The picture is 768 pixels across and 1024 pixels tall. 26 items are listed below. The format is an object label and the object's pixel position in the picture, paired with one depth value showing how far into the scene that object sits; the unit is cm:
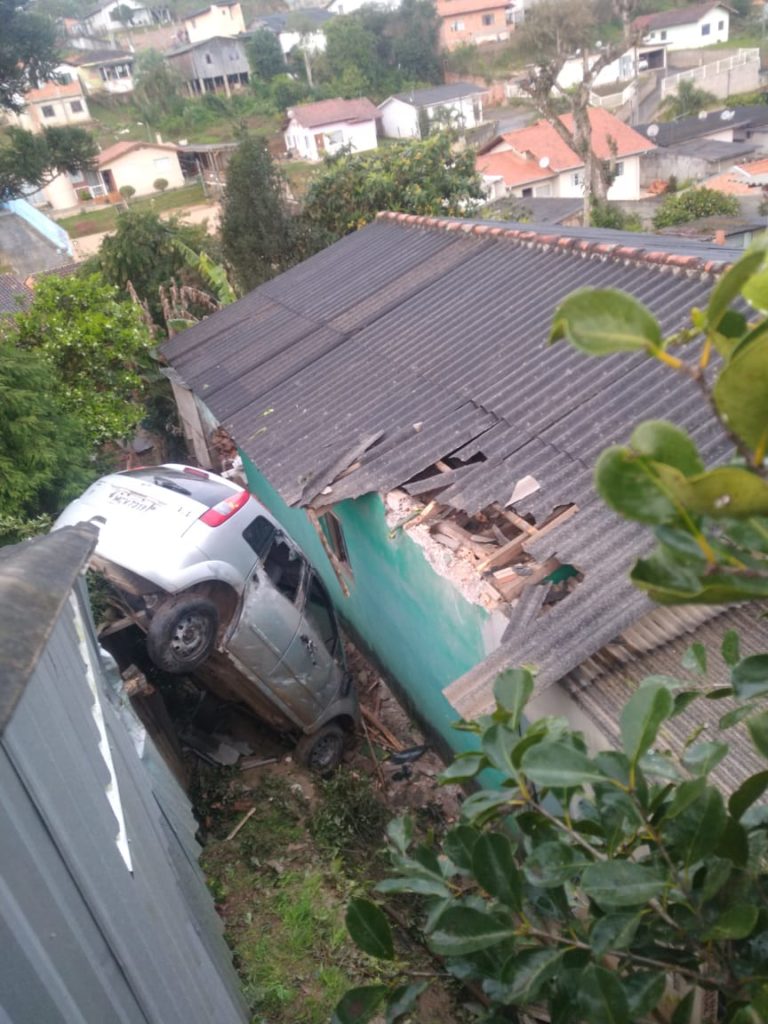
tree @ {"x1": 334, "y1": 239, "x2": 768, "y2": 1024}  96
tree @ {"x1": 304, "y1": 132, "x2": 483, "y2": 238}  1552
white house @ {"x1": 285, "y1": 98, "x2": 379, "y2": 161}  4756
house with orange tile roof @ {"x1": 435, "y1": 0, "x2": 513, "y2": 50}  6219
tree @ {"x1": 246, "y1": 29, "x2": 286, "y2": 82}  5775
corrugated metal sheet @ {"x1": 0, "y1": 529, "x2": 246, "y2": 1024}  171
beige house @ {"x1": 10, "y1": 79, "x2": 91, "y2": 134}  4981
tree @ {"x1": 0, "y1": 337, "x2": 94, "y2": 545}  781
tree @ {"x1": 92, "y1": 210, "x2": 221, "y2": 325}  1506
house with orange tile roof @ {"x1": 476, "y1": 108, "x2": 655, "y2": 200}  3653
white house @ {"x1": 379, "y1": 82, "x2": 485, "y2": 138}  4891
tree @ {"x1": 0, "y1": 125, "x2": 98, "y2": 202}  1542
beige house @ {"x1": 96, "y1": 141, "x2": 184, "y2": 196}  4353
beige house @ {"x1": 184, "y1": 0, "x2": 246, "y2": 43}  7000
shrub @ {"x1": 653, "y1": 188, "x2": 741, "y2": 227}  2855
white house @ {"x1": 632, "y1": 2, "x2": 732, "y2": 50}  5597
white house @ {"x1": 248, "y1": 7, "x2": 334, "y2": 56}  6222
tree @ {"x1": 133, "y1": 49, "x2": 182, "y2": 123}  5488
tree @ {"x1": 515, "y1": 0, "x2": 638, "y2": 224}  2550
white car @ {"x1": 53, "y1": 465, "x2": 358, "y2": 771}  602
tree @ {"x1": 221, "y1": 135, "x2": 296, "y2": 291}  1534
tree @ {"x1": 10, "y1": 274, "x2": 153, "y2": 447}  1015
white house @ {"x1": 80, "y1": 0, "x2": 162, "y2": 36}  8312
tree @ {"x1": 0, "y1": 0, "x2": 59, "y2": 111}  1438
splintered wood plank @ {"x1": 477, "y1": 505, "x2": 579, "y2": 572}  466
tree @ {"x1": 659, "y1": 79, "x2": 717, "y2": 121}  4859
